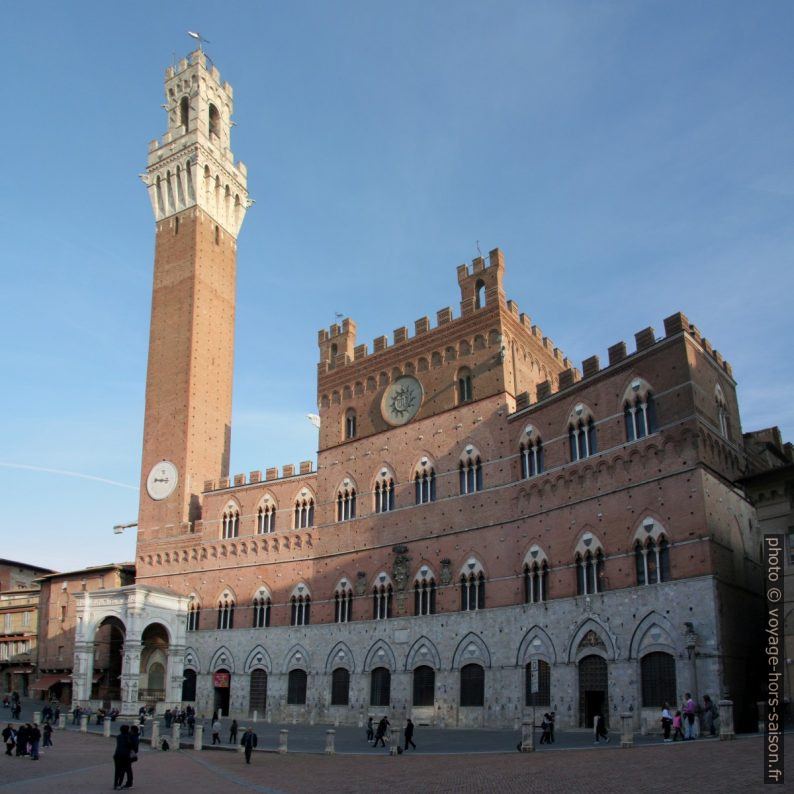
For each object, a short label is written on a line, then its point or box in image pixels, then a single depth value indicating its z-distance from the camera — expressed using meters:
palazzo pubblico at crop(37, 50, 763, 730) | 27.09
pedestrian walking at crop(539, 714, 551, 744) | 24.36
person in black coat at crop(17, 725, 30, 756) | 23.78
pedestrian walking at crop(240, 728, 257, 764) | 23.05
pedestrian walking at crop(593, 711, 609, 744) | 24.52
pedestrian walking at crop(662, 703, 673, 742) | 23.27
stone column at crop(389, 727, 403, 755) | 23.33
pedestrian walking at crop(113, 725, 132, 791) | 17.34
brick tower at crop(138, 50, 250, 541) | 47.78
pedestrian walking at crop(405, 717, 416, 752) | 24.58
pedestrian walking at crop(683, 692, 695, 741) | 22.66
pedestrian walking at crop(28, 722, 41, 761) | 23.64
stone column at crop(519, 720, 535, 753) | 22.06
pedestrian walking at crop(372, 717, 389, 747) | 26.44
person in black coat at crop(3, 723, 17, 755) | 24.53
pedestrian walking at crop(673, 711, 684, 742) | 22.78
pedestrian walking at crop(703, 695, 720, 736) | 23.53
